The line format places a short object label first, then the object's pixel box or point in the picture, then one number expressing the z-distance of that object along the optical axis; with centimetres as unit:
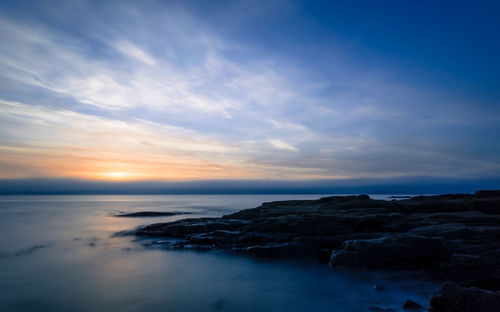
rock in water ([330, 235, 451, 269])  1477
